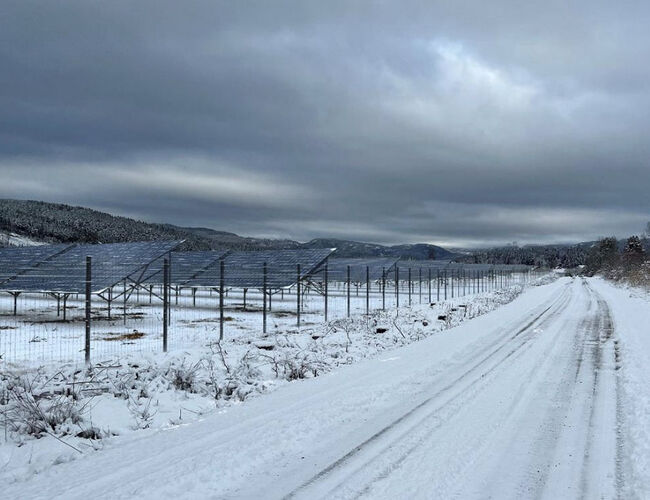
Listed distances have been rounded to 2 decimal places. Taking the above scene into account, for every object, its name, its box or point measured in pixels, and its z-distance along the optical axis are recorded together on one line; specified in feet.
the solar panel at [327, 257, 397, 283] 141.42
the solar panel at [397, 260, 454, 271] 222.44
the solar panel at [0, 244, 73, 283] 79.77
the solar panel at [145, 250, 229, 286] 90.76
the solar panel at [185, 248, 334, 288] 81.56
